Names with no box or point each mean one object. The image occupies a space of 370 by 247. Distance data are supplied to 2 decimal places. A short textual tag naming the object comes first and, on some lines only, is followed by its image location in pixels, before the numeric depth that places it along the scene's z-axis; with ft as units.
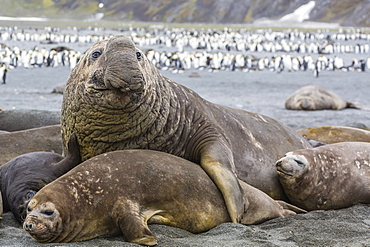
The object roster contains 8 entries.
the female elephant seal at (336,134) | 49.78
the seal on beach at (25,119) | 52.34
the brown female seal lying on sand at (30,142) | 40.14
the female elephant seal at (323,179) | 34.47
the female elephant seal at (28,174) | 29.19
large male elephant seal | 28.73
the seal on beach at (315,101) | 95.45
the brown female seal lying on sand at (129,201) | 23.99
